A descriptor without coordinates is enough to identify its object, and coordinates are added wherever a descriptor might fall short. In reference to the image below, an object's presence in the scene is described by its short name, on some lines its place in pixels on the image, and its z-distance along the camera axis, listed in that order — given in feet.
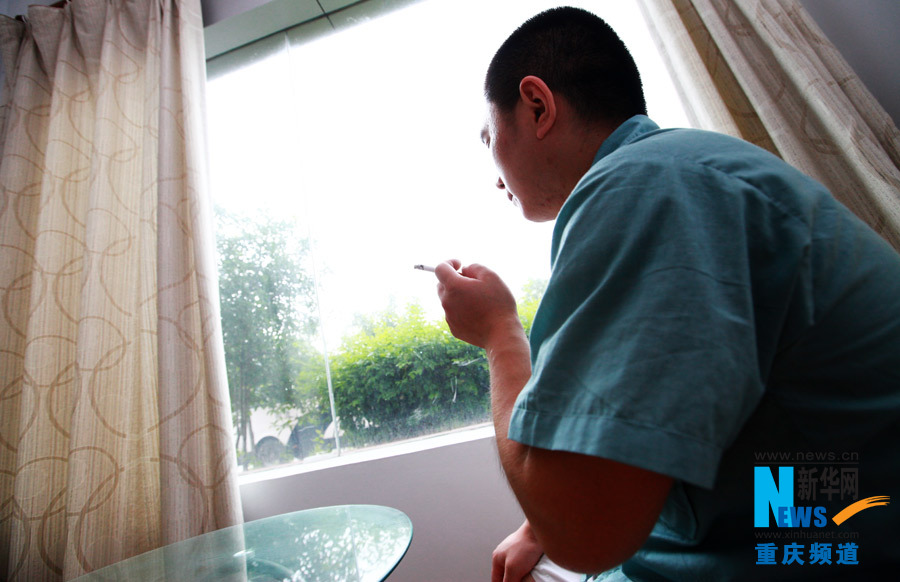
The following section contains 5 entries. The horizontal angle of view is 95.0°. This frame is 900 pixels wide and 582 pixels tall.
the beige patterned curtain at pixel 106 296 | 3.56
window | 4.55
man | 0.92
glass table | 2.17
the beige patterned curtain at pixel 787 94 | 3.06
